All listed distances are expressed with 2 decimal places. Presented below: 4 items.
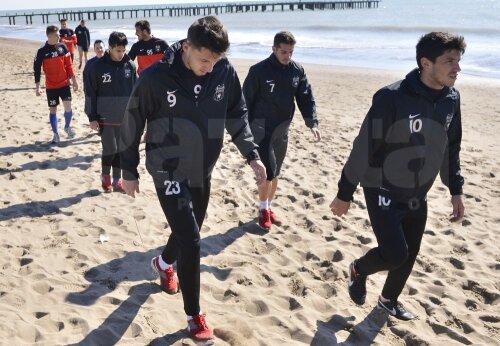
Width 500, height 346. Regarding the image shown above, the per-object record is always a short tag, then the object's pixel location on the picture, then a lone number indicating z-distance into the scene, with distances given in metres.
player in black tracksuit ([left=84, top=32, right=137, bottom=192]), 6.41
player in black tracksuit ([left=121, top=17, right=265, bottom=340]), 3.21
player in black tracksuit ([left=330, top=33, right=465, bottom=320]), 3.25
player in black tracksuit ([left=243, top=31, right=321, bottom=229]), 5.18
